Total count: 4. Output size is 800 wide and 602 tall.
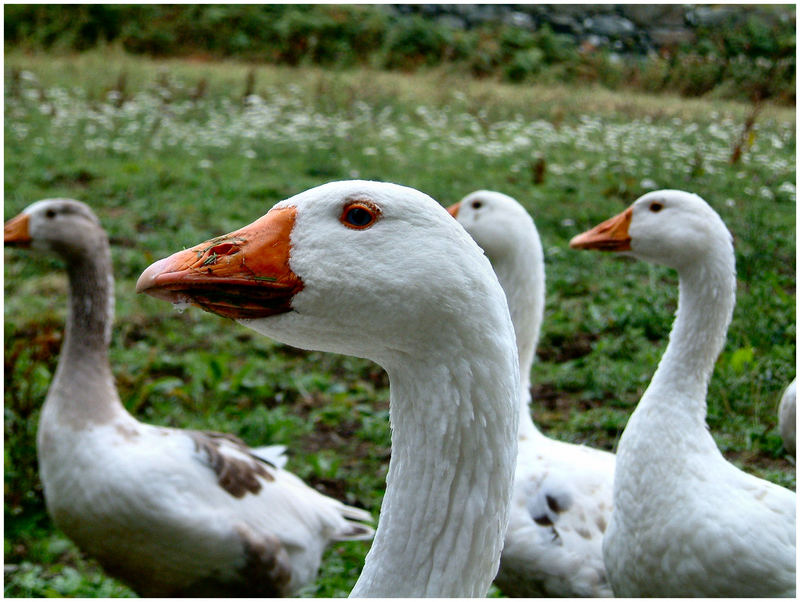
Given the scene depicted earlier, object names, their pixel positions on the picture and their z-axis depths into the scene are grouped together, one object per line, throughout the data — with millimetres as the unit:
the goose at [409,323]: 1567
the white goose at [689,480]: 2662
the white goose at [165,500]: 3439
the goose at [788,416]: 3559
